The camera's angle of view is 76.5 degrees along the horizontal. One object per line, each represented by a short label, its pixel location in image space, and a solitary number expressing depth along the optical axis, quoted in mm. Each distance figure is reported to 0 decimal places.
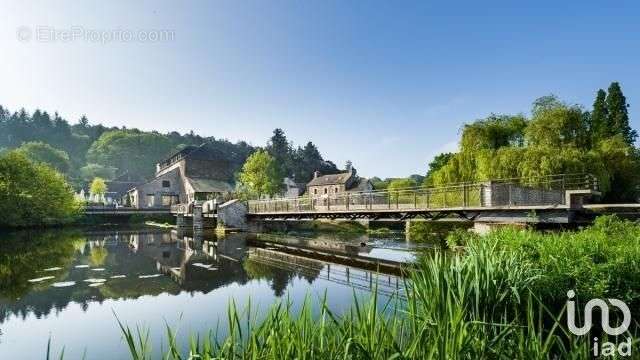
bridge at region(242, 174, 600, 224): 15656
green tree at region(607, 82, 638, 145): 43281
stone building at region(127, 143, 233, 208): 58869
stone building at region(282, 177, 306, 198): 82375
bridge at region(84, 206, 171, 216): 51697
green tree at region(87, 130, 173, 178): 126062
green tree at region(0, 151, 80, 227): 39812
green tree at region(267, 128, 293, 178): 91938
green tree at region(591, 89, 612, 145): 41594
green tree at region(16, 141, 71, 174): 99388
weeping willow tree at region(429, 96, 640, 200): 28812
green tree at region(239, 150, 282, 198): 58250
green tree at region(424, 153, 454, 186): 47869
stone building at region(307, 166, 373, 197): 68000
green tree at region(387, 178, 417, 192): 57253
